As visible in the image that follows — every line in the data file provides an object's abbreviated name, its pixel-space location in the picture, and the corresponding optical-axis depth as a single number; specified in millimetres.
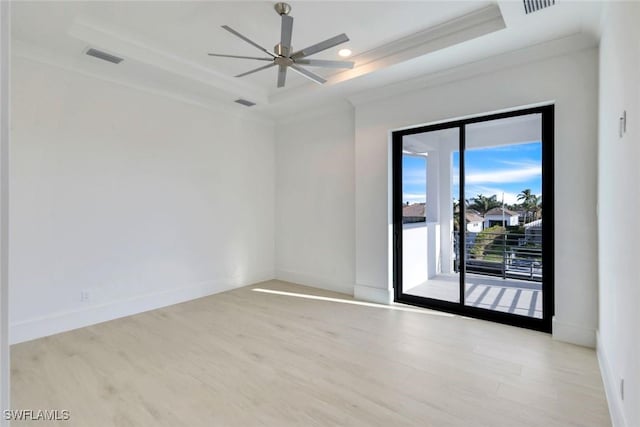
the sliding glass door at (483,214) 3504
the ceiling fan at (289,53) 2549
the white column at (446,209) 5484
